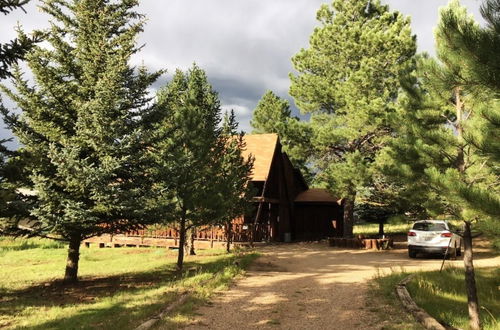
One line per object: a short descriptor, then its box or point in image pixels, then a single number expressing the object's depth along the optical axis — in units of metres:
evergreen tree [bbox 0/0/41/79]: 6.89
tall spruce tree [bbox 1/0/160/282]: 11.05
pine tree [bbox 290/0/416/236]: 23.83
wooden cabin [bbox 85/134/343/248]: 23.34
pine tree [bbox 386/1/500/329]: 6.54
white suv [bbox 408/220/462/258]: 16.61
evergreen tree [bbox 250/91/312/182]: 26.25
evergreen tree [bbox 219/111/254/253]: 18.01
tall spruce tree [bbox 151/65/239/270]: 13.16
